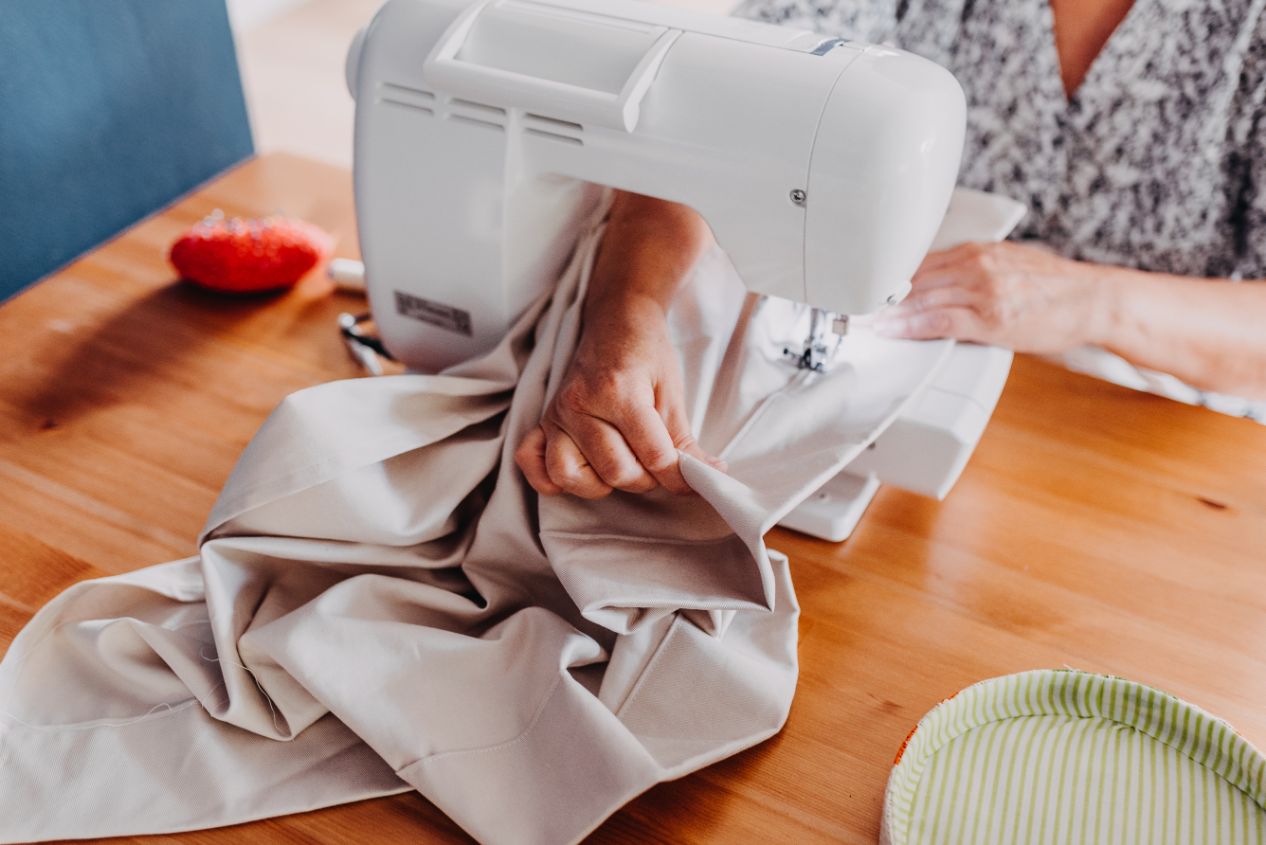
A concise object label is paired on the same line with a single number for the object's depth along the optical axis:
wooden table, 0.74
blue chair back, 1.19
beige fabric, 0.71
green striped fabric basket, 0.68
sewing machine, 0.75
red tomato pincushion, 1.15
